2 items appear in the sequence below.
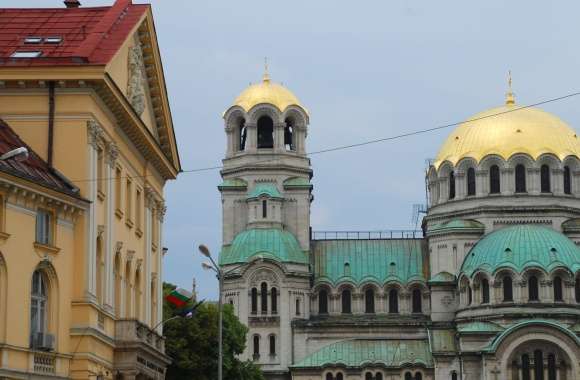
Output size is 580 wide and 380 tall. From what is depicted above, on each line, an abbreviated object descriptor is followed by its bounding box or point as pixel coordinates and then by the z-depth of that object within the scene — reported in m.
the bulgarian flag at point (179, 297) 63.25
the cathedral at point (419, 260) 115.75
